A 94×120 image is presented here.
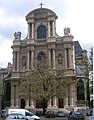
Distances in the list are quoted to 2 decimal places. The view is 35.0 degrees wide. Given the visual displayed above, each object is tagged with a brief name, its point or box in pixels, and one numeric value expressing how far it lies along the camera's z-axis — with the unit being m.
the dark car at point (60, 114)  28.53
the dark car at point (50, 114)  26.06
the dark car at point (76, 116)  18.68
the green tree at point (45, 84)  24.76
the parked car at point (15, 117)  13.14
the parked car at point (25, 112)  17.80
